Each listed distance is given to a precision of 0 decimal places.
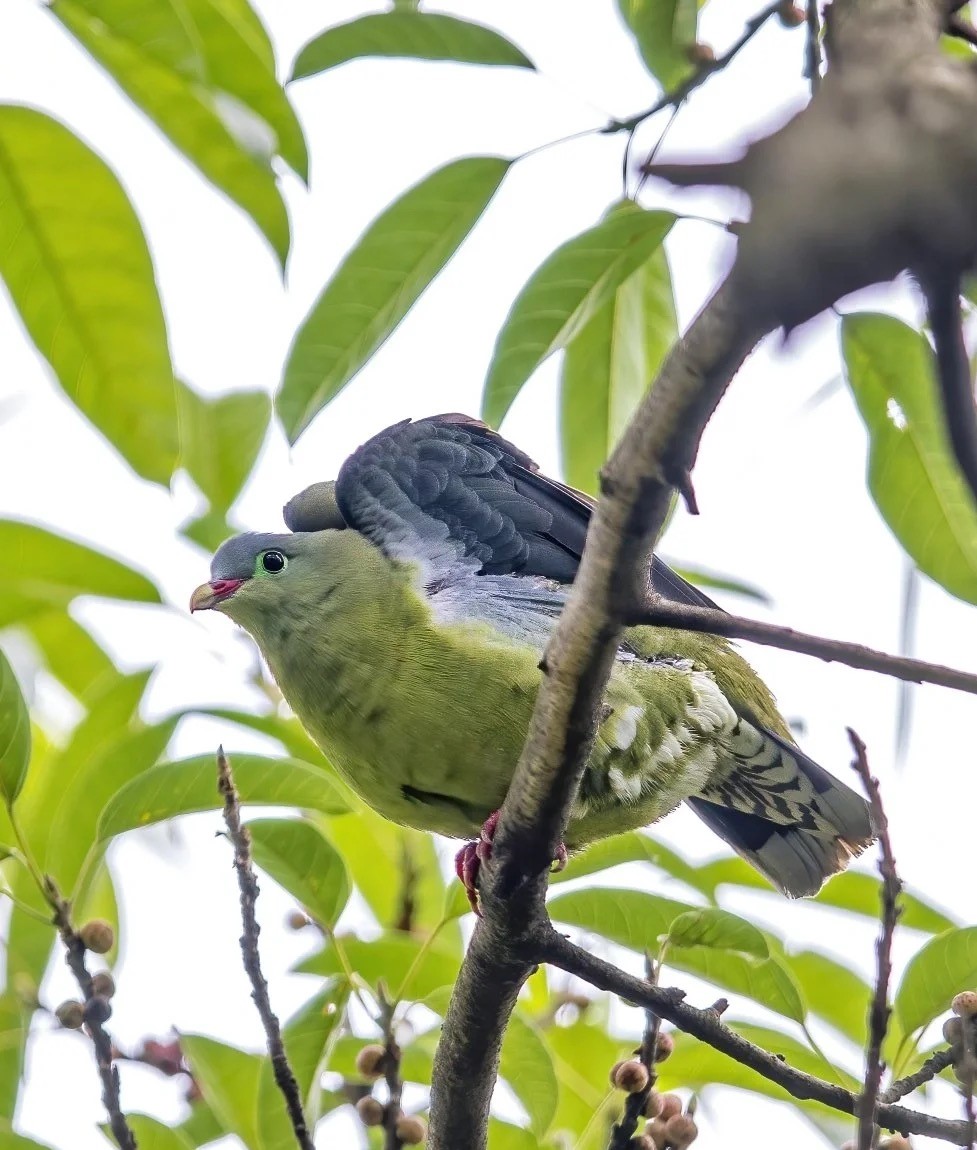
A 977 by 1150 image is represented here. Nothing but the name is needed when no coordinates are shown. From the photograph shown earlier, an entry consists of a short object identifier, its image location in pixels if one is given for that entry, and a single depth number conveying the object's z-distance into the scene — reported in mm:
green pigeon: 6582
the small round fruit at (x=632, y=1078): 5109
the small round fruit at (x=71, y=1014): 5516
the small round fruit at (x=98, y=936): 5527
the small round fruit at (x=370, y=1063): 5727
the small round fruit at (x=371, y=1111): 5770
